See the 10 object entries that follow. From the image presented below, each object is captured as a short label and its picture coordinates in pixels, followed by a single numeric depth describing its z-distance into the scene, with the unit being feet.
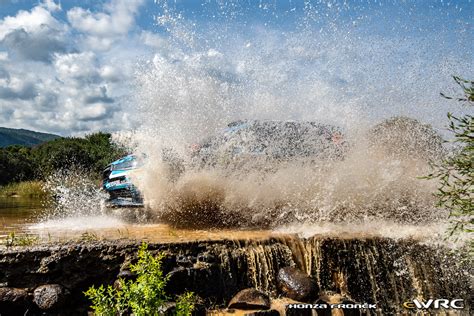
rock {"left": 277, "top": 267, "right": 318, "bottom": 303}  16.74
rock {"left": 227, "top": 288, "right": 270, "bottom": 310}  15.90
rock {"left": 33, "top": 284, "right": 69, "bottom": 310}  14.64
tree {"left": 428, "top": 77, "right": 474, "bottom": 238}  13.29
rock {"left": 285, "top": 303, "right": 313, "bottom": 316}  16.05
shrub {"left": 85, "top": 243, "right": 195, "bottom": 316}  10.68
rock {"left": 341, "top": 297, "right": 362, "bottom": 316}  16.92
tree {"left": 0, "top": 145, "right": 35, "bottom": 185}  120.41
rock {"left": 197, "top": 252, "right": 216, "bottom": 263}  16.96
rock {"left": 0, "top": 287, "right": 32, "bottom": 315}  14.19
